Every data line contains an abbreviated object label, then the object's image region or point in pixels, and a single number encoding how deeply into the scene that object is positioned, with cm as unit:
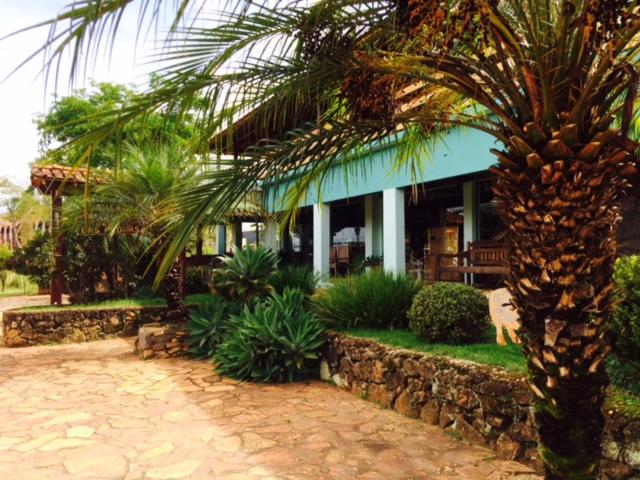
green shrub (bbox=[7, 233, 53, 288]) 1147
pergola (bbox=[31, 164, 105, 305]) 1075
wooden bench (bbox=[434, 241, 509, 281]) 874
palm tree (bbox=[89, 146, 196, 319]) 920
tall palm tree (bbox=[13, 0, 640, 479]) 258
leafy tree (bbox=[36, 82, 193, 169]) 1962
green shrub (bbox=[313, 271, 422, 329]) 680
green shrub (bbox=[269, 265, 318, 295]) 916
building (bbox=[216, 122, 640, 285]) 847
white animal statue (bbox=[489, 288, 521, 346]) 529
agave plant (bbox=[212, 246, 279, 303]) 841
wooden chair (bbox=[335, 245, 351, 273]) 1590
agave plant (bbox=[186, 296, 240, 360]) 812
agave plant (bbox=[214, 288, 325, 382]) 649
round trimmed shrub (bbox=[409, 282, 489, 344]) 553
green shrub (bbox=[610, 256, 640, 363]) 357
